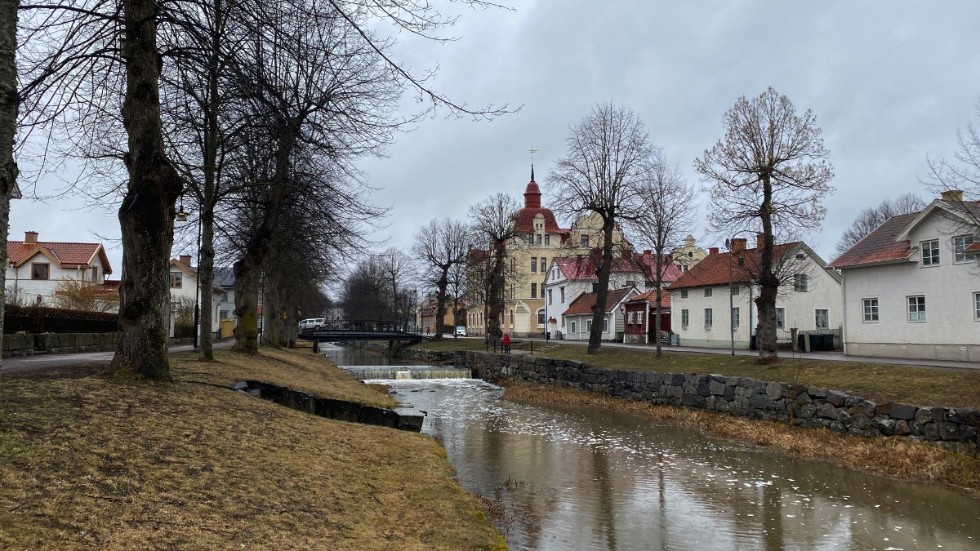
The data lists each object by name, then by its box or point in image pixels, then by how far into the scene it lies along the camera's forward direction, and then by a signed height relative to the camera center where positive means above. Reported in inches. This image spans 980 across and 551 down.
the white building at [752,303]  1424.7 +20.8
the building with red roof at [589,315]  2059.5 -9.7
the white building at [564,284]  2229.3 +103.8
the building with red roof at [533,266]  2866.6 +215.2
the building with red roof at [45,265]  1835.6 +141.0
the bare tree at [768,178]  893.8 +191.4
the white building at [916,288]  948.6 +38.7
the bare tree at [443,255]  2244.1 +207.1
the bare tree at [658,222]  1174.3 +169.9
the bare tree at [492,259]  1770.4 +158.2
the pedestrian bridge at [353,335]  1975.6 -72.9
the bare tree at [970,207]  661.3 +124.5
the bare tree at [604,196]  1286.9 +240.3
